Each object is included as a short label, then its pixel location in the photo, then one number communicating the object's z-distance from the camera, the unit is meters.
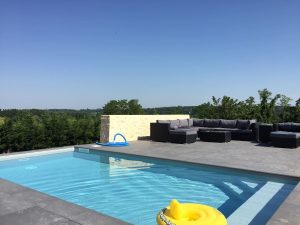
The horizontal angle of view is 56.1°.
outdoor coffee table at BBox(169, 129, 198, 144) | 10.73
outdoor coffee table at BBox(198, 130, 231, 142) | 10.97
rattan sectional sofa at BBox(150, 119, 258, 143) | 11.13
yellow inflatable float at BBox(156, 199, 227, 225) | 2.53
